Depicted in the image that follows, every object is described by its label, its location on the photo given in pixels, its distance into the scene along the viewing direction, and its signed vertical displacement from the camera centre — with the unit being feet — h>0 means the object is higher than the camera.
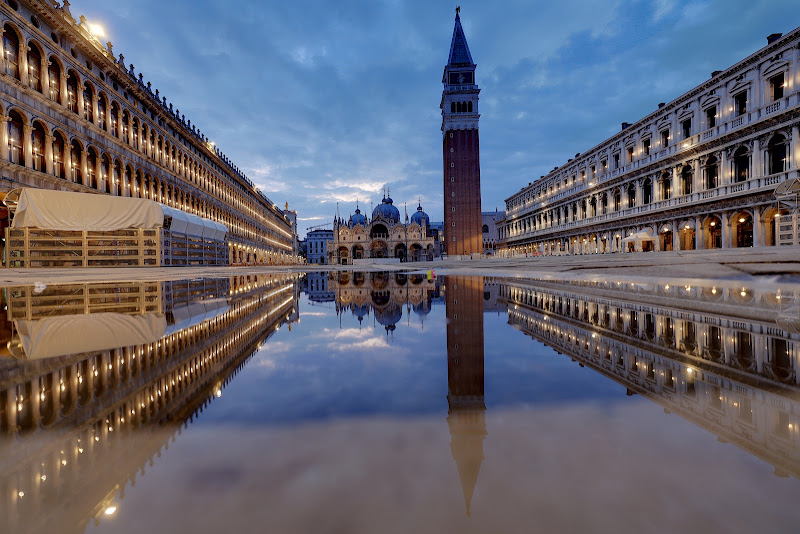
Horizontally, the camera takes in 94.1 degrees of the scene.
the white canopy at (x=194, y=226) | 67.00 +9.29
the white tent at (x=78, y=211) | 48.70 +8.88
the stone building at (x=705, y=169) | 75.00 +23.01
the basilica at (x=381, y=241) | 286.66 +17.51
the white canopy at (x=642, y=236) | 103.93 +5.71
